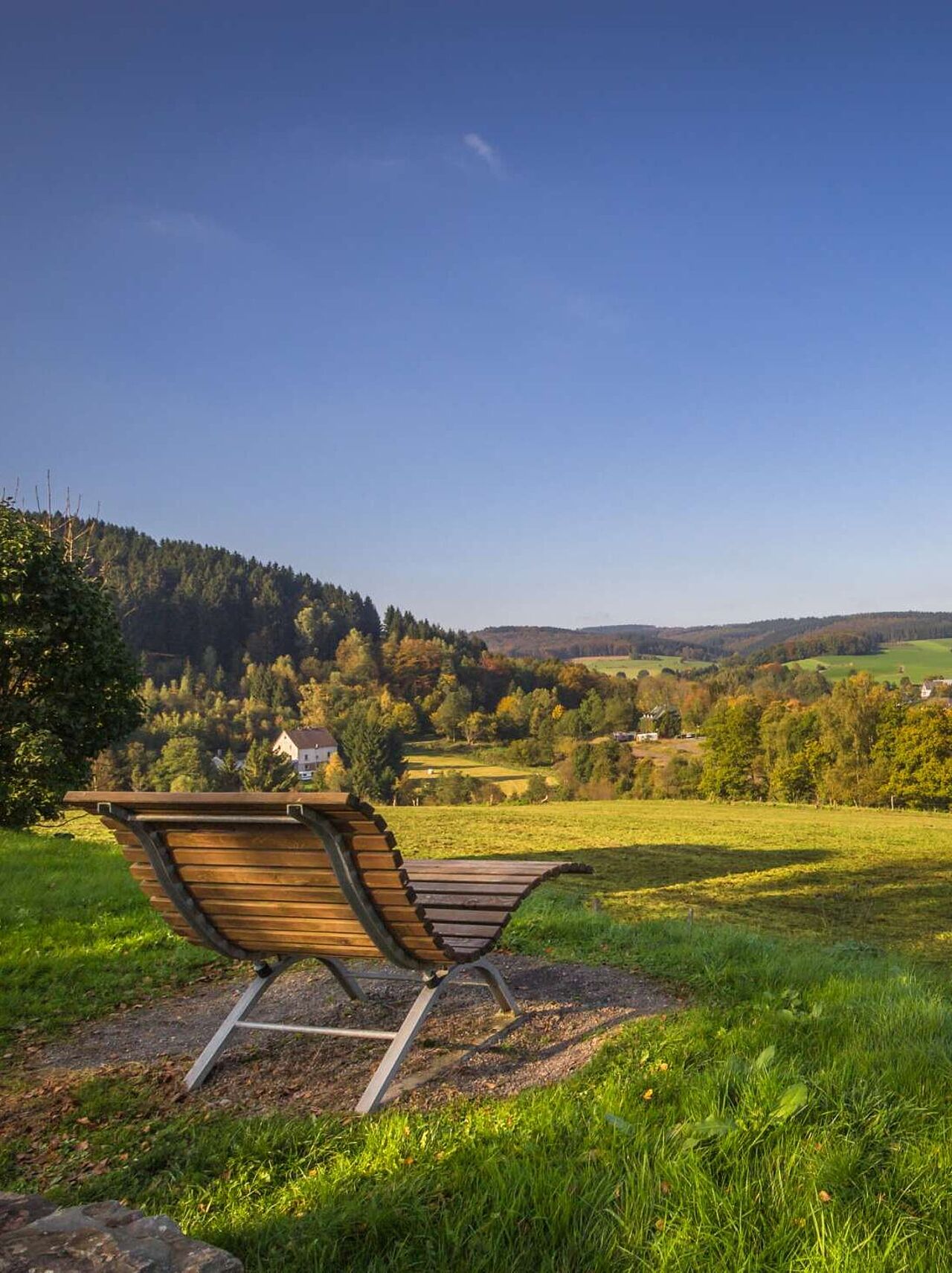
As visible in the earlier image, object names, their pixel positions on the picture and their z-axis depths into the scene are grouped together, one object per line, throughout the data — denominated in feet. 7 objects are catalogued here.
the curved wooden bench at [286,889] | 11.63
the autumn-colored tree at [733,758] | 201.87
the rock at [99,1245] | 6.35
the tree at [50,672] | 45.03
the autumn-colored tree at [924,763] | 169.17
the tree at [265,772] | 224.74
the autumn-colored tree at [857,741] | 179.83
